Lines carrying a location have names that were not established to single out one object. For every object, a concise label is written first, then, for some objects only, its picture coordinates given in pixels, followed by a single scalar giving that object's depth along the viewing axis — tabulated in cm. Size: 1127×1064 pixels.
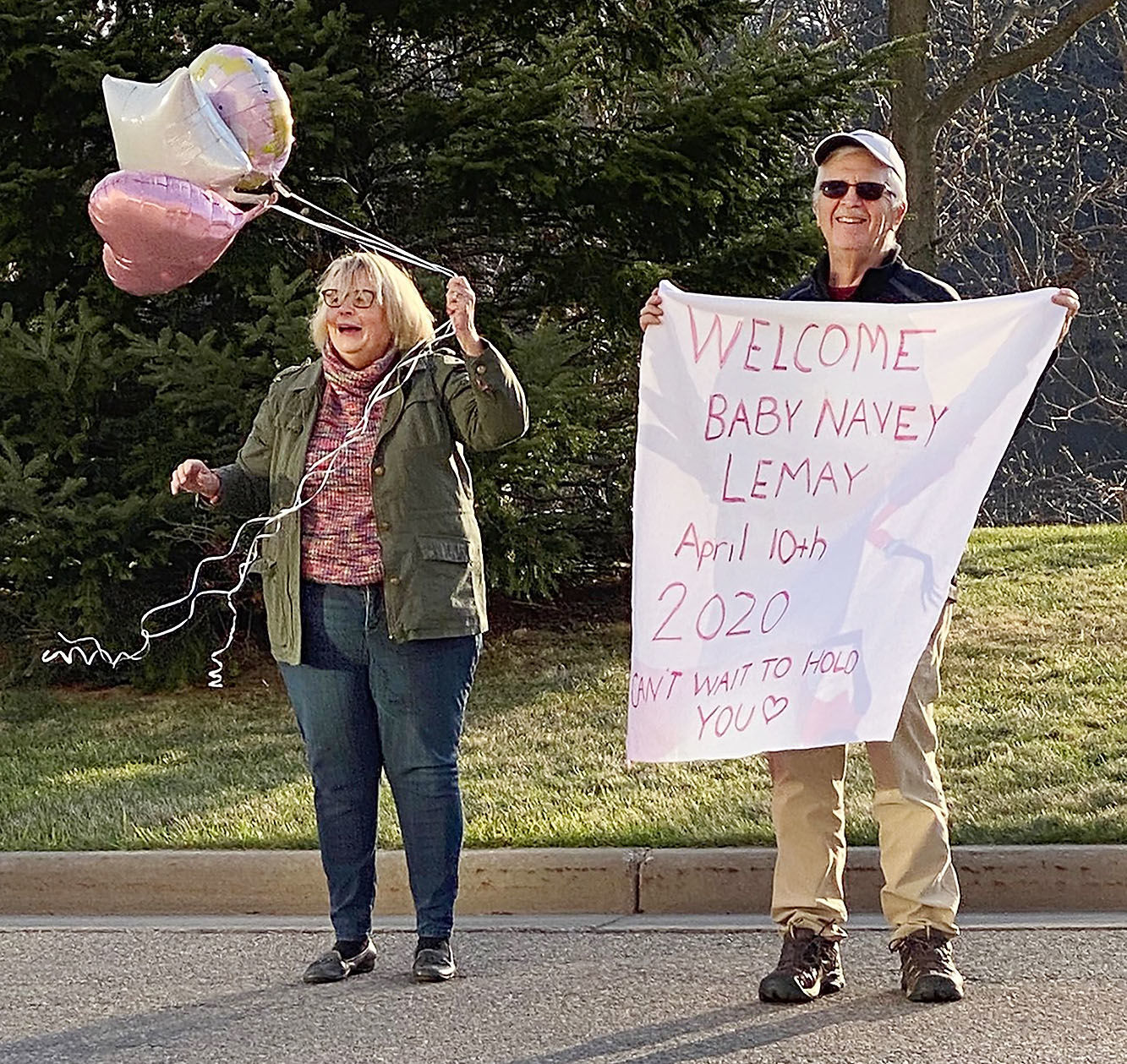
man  905
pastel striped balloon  991
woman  968
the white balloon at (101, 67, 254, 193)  967
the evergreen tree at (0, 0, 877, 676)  1825
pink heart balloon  957
